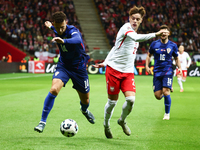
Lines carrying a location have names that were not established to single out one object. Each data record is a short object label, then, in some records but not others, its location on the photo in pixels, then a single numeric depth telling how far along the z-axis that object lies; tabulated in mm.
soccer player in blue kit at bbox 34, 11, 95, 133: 10312
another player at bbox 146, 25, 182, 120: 14156
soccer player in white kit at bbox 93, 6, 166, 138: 10094
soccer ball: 9859
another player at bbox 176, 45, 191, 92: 27609
